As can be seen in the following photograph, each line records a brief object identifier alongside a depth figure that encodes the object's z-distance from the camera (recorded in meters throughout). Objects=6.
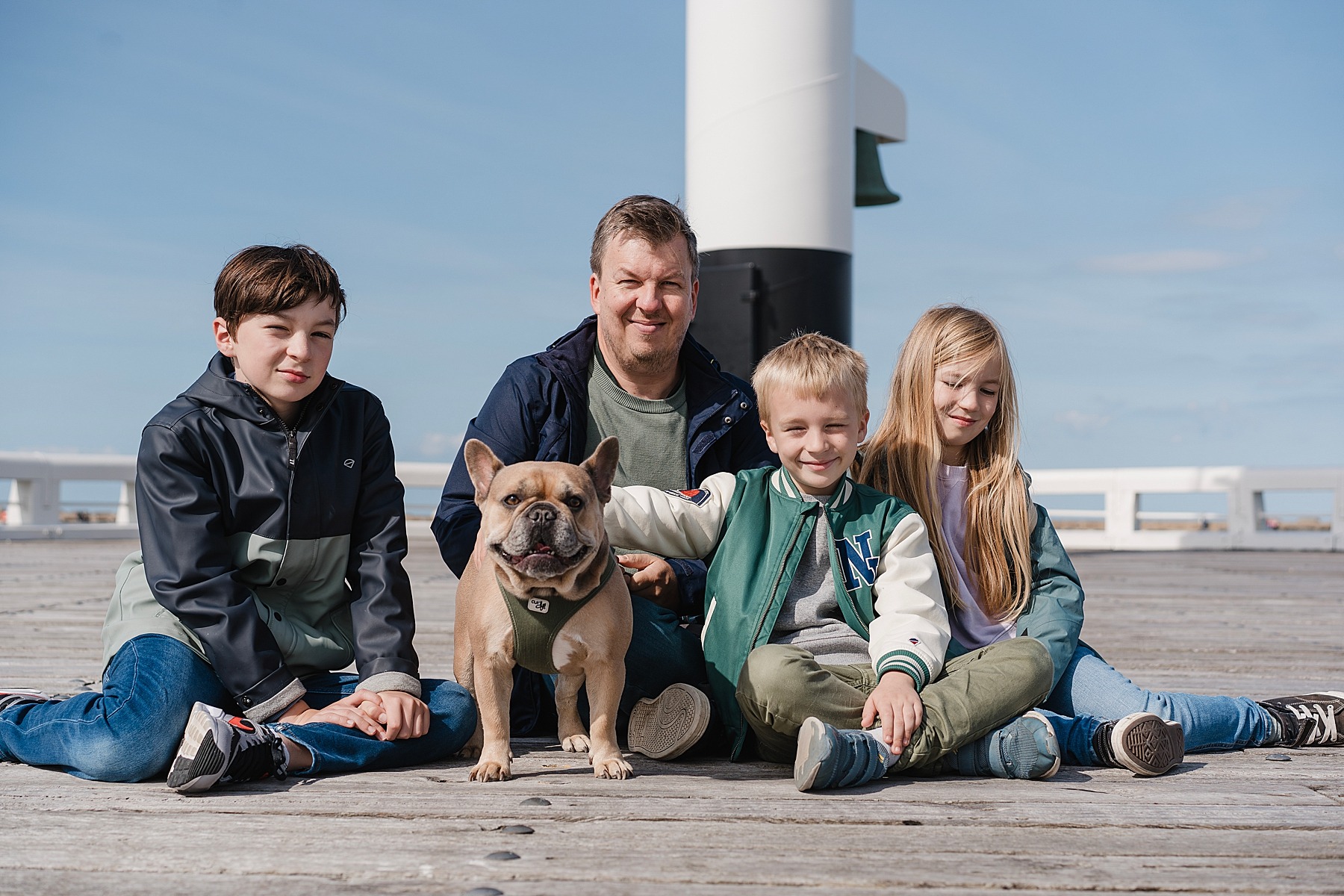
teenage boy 2.75
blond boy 2.79
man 3.29
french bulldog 2.66
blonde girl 3.25
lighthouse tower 7.99
